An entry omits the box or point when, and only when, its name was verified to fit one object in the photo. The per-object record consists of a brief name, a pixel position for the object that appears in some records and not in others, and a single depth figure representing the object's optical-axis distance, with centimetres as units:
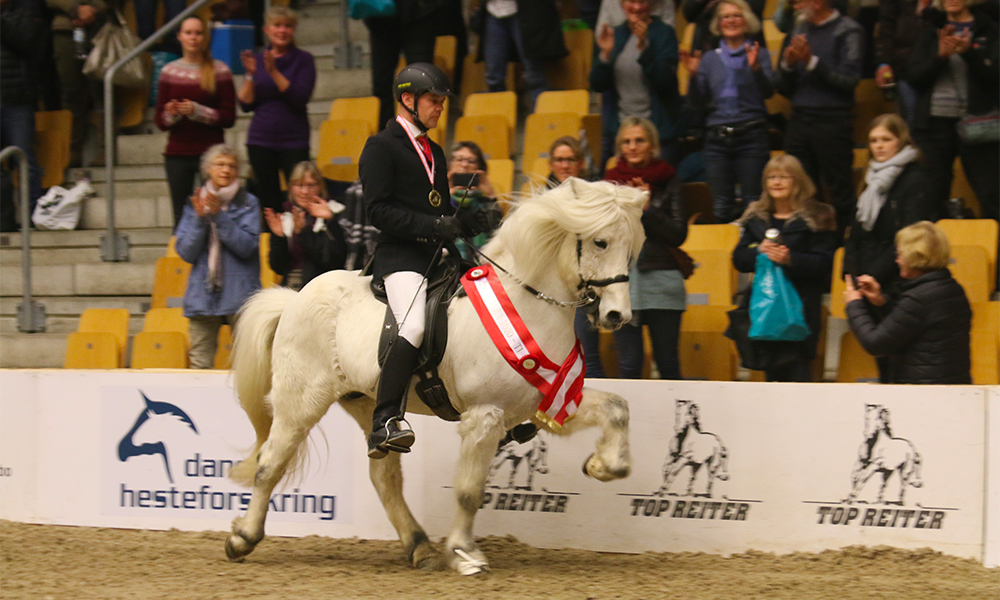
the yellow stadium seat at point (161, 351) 1545
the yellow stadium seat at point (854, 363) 1298
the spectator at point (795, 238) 1263
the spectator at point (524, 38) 1775
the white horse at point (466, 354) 958
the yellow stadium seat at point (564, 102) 1819
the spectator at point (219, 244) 1477
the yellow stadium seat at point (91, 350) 1620
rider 993
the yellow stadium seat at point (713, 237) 1462
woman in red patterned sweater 1739
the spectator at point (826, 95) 1488
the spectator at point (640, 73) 1625
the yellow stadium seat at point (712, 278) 1434
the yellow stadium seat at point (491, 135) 1767
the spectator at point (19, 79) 1970
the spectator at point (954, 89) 1408
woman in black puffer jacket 1149
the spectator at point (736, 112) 1498
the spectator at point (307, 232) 1372
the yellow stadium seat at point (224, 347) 1527
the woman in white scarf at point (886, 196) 1282
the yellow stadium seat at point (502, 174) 1642
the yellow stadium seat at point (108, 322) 1694
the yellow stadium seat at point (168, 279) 1722
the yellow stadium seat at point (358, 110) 1891
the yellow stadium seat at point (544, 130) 1716
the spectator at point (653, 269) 1280
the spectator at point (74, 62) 2170
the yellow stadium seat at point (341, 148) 1812
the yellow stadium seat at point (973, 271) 1320
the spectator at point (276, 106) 1714
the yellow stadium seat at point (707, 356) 1345
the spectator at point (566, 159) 1297
